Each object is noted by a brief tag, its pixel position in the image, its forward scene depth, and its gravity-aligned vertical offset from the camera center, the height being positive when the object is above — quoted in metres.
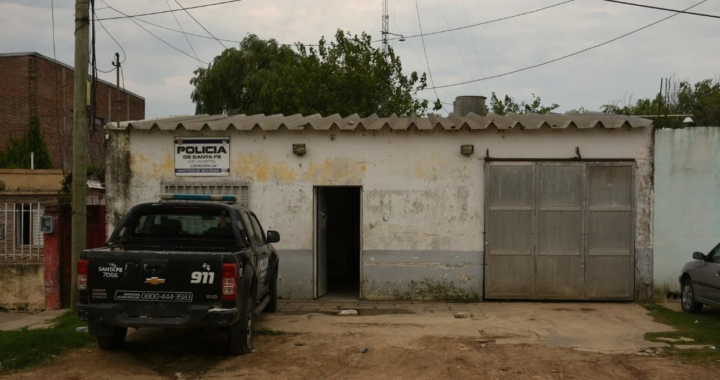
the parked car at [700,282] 9.87 -1.45
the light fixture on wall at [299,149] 12.38 +0.73
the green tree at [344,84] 30.31 +4.89
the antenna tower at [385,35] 33.03 +7.71
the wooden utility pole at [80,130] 10.63 +0.92
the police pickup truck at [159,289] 7.11 -1.11
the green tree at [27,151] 29.47 +1.60
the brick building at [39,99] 30.27 +4.14
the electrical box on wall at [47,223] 11.68 -0.65
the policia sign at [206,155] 12.55 +0.62
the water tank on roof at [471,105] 17.14 +2.18
